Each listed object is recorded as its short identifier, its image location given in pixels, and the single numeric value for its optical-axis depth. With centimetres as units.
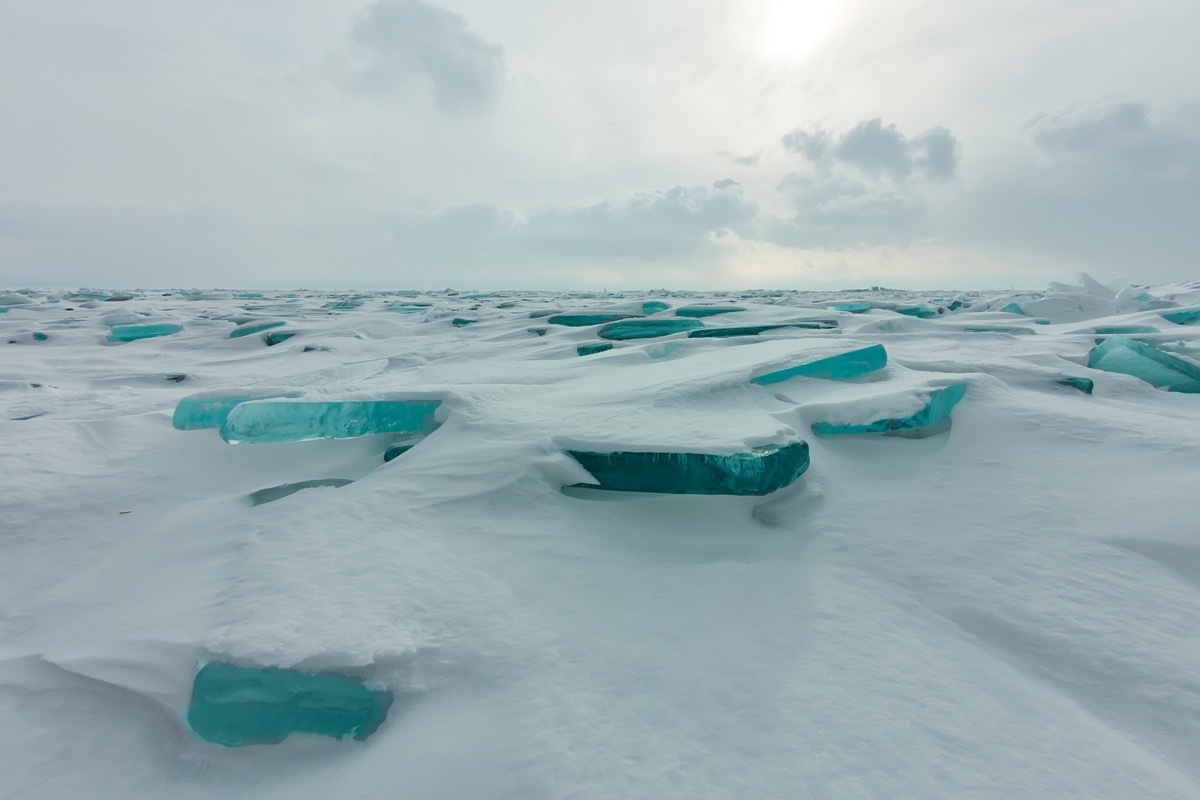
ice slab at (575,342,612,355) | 318
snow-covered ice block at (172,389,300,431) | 172
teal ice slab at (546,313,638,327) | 466
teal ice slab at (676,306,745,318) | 514
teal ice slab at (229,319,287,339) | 473
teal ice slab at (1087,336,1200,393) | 216
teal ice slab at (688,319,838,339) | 335
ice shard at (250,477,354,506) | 130
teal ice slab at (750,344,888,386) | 197
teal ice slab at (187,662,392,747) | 67
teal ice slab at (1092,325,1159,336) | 384
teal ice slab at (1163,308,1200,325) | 461
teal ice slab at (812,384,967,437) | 150
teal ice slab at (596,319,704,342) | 396
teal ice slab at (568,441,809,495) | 114
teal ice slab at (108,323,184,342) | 462
